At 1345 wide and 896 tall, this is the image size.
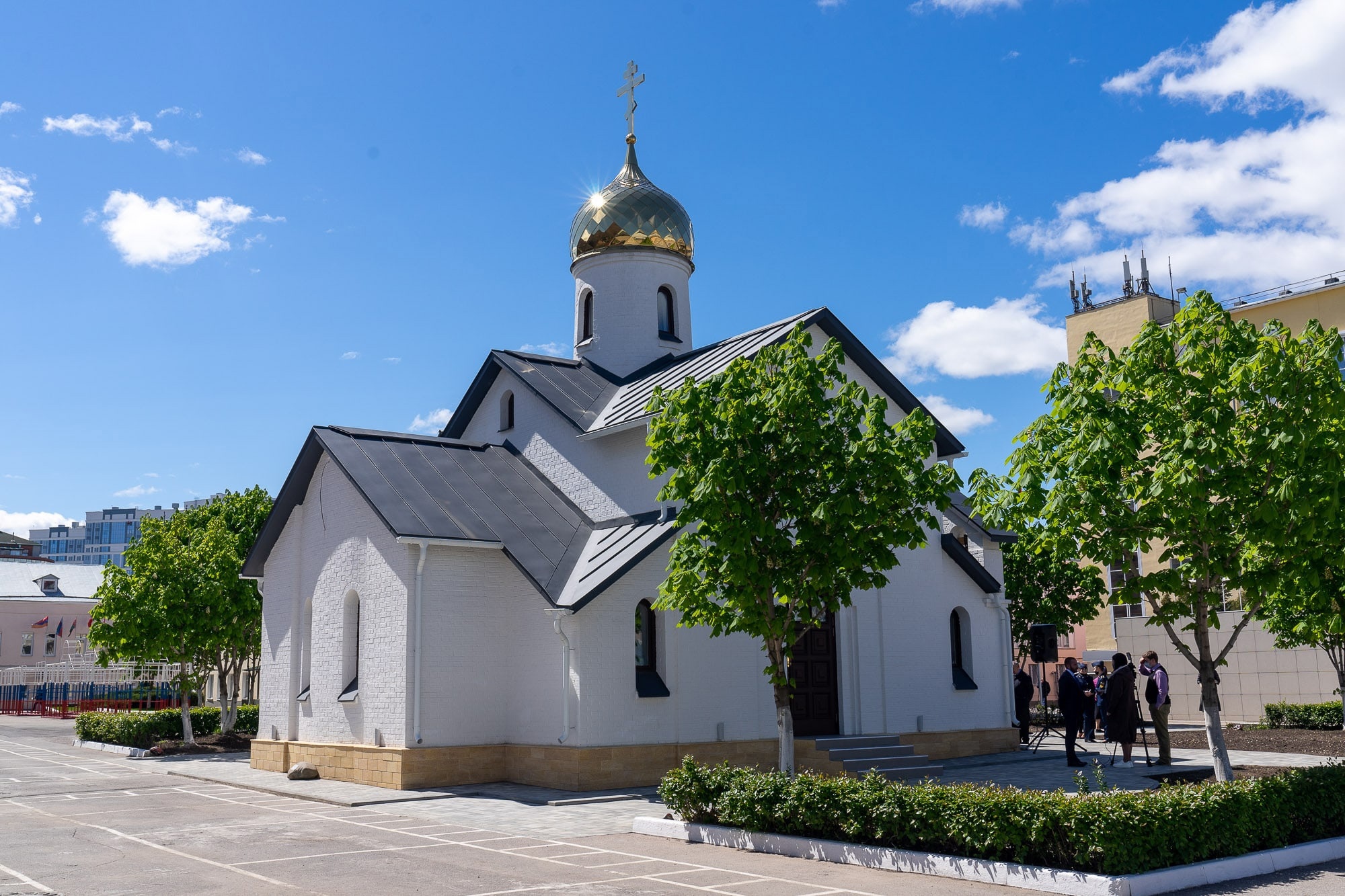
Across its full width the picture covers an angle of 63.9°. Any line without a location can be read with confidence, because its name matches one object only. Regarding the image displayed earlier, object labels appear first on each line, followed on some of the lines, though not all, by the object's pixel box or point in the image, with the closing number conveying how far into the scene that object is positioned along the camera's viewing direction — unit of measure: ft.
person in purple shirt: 58.49
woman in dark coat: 57.98
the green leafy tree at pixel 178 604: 84.79
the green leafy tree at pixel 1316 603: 40.24
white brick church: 59.21
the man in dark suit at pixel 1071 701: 61.52
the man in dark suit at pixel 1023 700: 79.71
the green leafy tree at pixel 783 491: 43.14
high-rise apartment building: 625.41
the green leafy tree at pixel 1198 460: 37.06
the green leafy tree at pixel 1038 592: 92.58
